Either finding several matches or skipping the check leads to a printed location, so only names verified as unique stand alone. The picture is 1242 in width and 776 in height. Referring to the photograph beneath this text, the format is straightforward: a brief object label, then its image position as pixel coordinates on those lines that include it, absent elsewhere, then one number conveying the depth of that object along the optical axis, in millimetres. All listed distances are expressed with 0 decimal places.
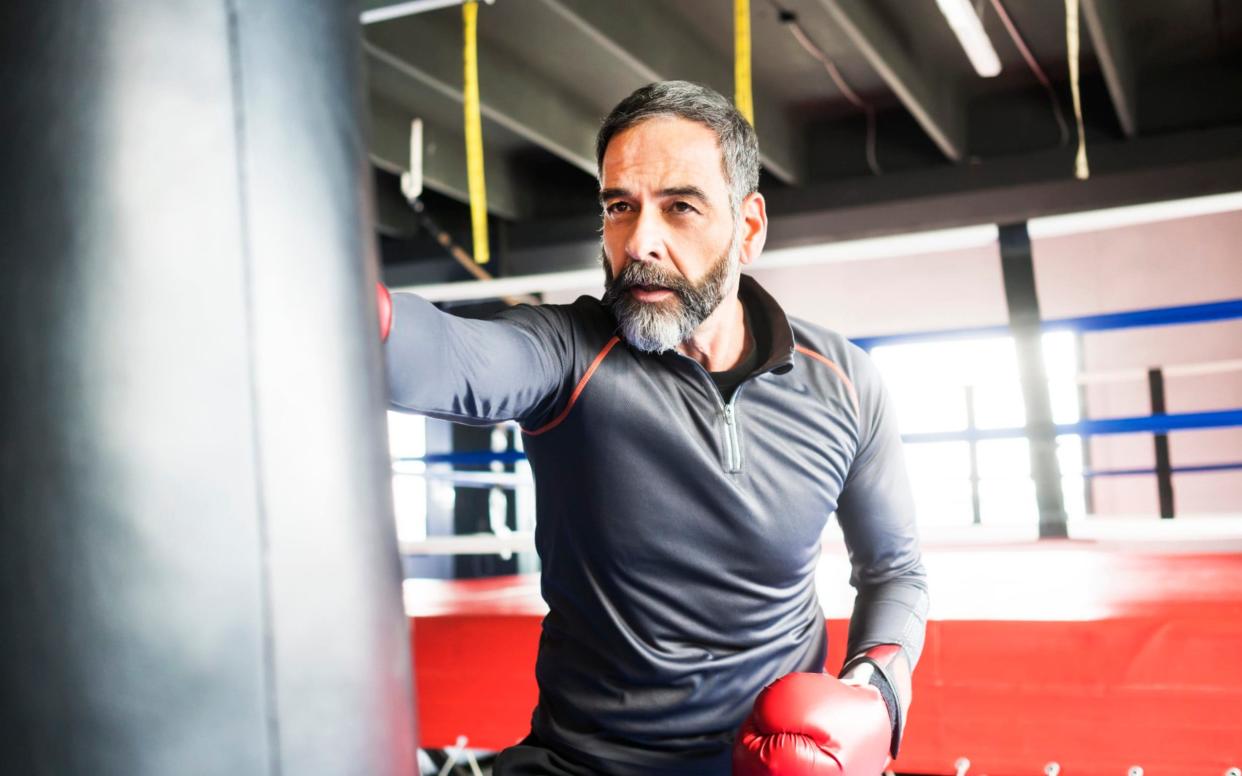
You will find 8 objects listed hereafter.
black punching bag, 312
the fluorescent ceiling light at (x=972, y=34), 3709
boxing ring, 1601
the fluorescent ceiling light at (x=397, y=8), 2438
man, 1205
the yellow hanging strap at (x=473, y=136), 2885
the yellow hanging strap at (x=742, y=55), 2695
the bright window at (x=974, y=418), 7820
